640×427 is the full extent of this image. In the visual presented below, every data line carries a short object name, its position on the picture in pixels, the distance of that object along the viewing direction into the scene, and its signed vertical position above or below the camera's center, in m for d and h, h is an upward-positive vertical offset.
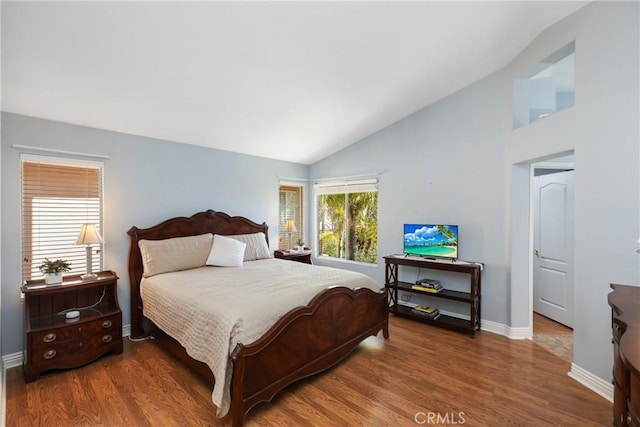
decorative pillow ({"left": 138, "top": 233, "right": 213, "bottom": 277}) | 3.11 -0.47
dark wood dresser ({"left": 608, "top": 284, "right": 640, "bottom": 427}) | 0.94 -0.47
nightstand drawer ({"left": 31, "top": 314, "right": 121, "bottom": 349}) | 2.40 -1.06
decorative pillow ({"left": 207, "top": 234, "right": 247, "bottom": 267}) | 3.49 -0.50
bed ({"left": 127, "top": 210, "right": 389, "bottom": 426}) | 1.88 -0.86
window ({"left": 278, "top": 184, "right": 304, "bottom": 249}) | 5.09 +0.00
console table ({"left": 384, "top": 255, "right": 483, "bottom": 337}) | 3.27 -0.97
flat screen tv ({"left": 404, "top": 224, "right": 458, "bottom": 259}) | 3.55 -0.35
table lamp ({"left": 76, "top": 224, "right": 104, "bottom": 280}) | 2.71 -0.26
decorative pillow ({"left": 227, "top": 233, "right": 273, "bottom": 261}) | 4.02 -0.49
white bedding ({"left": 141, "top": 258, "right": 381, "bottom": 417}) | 1.89 -0.70
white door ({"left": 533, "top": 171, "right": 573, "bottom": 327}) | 3.48 -0.43
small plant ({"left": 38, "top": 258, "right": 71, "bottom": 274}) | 2.59 -0.50
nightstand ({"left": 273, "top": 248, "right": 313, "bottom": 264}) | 4.54 -0.68
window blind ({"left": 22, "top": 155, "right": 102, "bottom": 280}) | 2.71 +0.03
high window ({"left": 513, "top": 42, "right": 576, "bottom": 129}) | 3.05 +1.47
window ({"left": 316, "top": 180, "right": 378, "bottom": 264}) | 4.66 -0.14
